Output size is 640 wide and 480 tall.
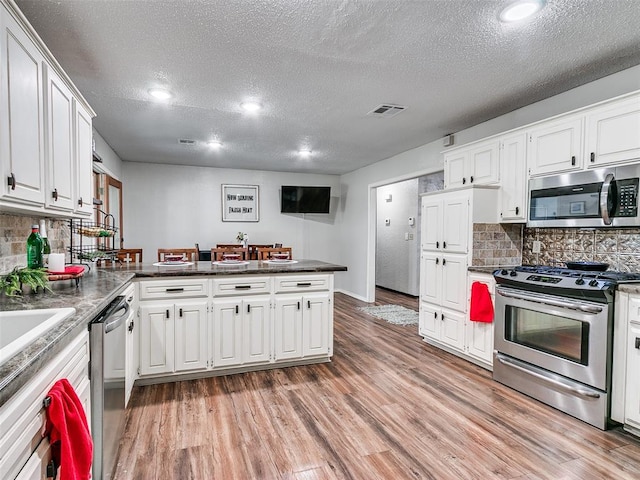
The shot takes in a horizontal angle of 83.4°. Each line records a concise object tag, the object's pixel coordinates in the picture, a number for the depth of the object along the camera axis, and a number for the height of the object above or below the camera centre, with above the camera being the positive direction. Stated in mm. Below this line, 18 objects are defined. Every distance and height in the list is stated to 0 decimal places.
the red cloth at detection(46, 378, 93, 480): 981 -580
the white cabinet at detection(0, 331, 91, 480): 805 -477
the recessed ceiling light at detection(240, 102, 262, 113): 3391 +1226
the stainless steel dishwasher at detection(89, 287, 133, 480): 1521 -699
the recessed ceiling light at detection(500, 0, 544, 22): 1875 +1213
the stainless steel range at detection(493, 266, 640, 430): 2279 -727
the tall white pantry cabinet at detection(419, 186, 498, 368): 3365 -312
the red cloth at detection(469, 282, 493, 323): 3143 -616
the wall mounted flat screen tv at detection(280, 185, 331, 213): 7004 +671
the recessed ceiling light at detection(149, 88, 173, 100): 3041 +1205
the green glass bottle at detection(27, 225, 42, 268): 2150 -113
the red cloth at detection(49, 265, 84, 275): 2074 -229
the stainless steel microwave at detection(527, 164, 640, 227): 2424 +274
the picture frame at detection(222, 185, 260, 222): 6770 +568
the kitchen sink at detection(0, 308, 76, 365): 1344 -343
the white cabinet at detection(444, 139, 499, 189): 3420 +704
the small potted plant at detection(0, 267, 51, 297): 1688 -238
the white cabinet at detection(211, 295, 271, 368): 2979 -828
